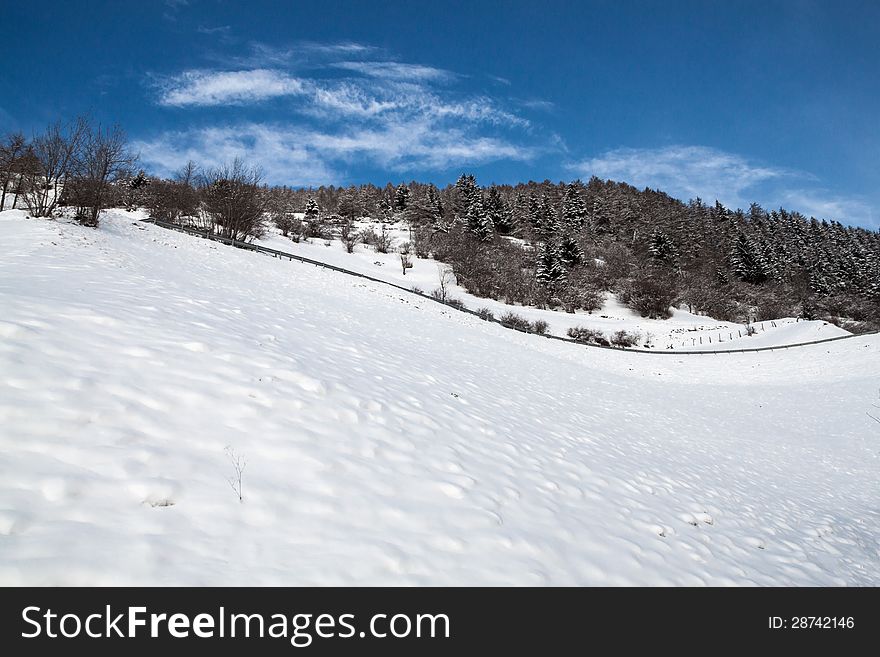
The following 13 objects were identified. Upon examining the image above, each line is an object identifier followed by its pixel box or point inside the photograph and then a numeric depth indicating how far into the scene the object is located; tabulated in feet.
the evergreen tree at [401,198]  307.58
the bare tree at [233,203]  122.83
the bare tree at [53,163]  78.43
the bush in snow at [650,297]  160.15
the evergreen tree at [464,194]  239.44
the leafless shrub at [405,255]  169.17
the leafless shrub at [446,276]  160.70
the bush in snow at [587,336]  119.44
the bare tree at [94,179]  74.43
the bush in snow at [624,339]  116.99
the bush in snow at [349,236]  187.01
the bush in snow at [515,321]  106.06
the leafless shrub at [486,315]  100.11
